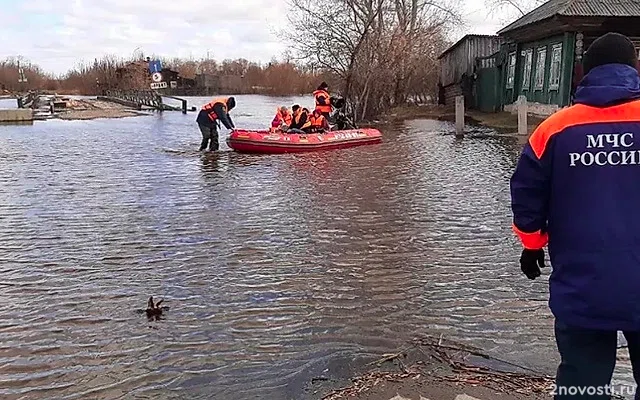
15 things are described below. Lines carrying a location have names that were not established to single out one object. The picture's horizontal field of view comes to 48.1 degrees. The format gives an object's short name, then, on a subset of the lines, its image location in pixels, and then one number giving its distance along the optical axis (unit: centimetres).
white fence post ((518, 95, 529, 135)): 2038
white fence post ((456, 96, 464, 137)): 2223
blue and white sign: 5627
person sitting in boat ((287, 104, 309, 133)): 1958
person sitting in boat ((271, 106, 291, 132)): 1968
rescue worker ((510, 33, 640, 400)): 282
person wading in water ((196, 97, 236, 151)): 1869
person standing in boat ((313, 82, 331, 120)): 2103
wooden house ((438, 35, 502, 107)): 3453
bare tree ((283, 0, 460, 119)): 2908
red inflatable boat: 1831
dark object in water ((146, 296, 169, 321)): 584
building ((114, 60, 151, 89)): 6688
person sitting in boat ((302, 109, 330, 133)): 1959
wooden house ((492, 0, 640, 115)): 2205
